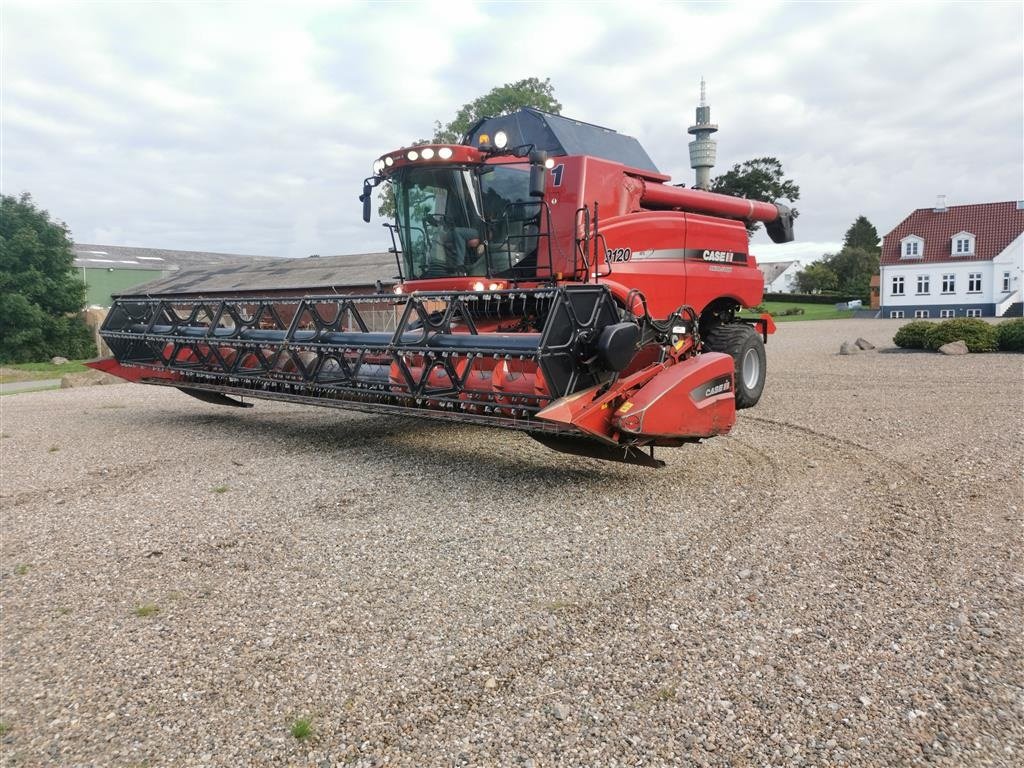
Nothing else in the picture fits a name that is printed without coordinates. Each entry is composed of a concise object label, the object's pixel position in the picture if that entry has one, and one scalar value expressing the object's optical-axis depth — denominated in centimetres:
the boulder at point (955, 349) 1527
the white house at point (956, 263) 4131
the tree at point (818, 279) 6344
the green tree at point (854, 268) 5809
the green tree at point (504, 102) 3061
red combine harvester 507
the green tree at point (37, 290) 2591
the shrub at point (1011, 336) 1509
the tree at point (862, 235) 7362
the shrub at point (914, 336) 1647
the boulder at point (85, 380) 1553
